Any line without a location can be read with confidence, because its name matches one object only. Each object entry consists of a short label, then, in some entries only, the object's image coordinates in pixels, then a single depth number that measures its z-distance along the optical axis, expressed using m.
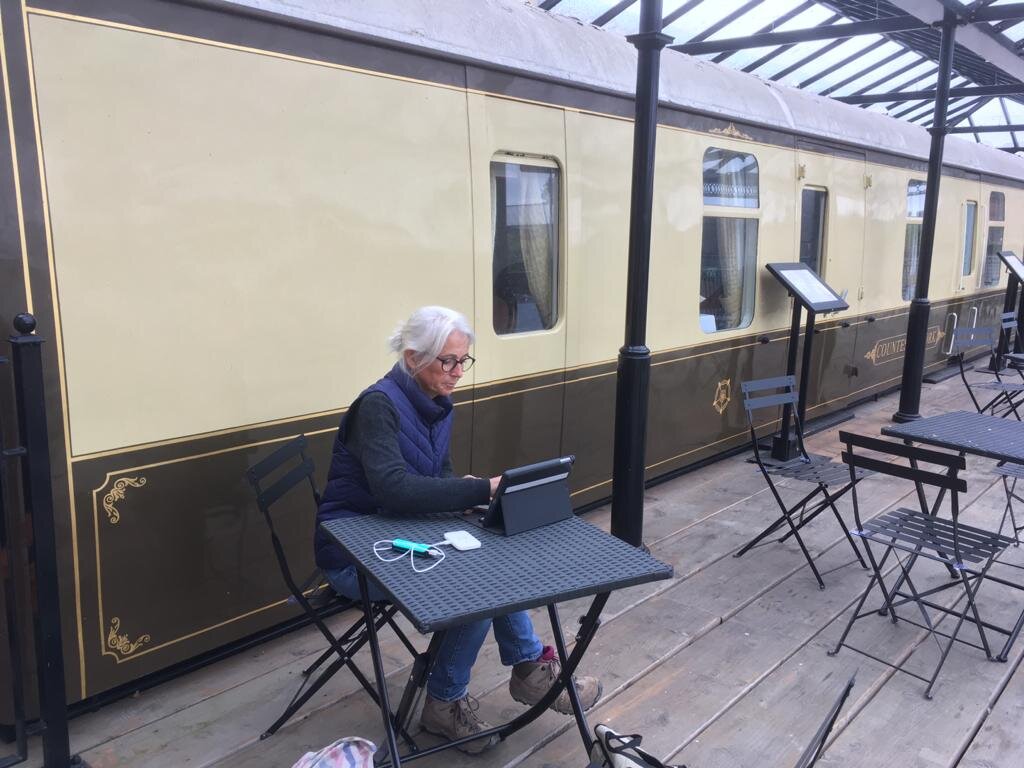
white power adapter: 2.27
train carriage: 2.48
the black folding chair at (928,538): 3.28
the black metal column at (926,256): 6.96
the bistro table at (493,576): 1.96
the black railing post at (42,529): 2.21
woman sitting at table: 2.44
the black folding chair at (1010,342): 7.68
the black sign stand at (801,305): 5.79
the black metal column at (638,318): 3.73
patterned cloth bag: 2.23
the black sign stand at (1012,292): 9.66
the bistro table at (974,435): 3.68
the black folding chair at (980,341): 7.50
